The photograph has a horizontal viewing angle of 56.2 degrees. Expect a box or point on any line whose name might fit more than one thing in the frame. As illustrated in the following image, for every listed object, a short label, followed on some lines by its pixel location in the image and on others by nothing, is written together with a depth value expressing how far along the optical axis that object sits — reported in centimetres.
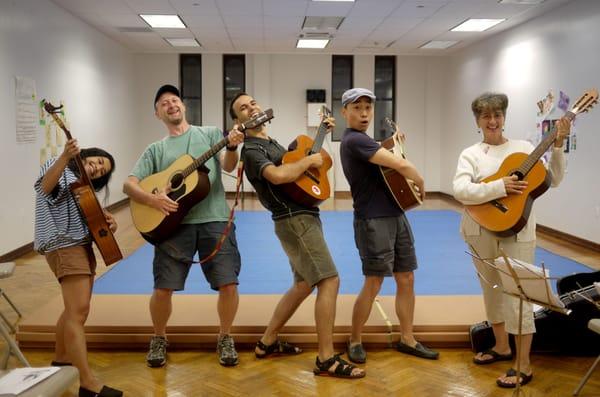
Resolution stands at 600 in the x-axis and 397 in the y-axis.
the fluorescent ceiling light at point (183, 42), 1052
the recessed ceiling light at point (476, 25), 865
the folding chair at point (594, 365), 260
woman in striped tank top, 272
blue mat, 502
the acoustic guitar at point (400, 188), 307
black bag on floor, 338
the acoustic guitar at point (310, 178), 301
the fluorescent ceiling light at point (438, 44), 1080
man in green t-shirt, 320
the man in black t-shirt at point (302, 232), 305
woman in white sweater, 296
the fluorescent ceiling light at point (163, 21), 838
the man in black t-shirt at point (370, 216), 312
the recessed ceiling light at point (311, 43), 1073
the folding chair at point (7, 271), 358
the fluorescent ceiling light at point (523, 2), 733
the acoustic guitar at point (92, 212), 271
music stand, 218
